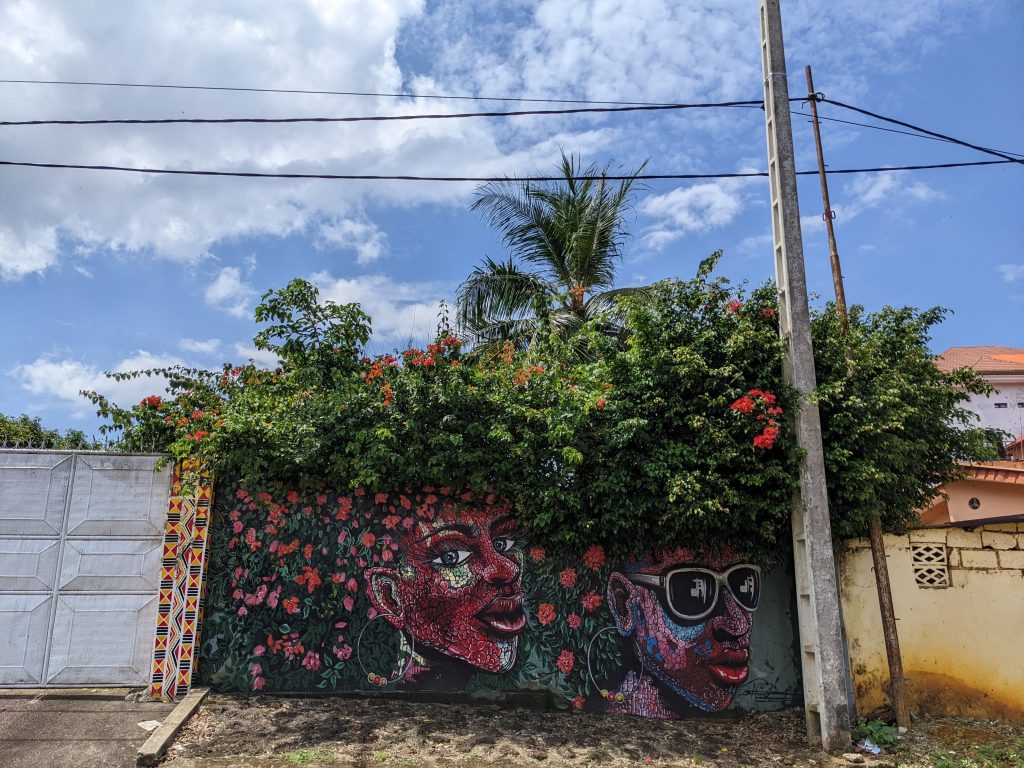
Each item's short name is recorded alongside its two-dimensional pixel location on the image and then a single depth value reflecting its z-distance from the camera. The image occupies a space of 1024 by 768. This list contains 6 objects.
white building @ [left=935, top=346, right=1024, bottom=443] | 24.30
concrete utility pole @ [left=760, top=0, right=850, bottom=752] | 6.45
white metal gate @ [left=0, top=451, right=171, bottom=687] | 7.00
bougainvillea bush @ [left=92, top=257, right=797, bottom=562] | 6.81
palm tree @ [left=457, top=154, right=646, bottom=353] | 13.32
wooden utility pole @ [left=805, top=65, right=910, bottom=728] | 6.94
